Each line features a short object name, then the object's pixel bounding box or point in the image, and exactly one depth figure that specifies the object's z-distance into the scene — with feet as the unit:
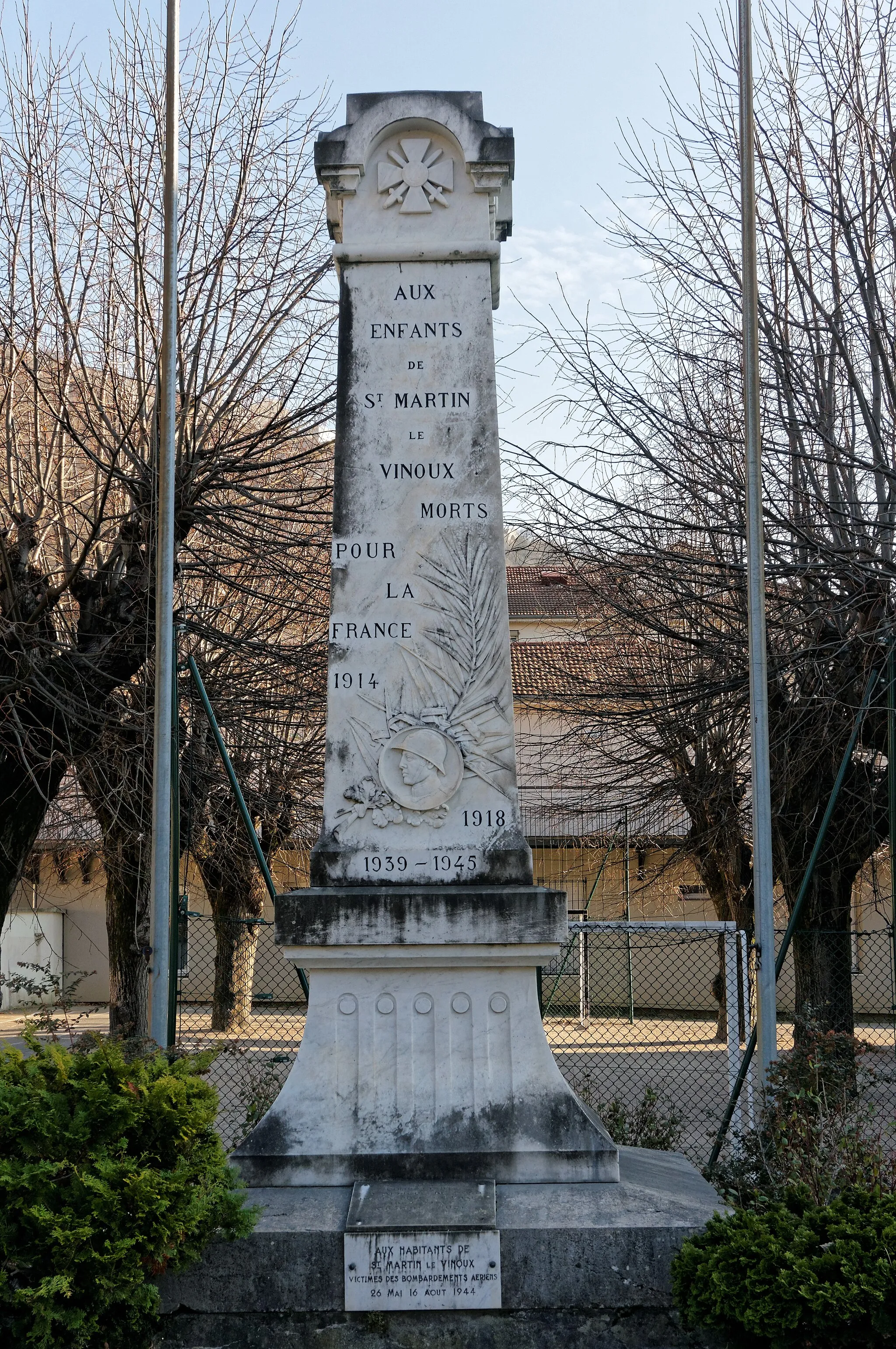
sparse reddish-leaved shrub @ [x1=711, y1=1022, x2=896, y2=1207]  16.56
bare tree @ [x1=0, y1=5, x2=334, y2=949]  33.17
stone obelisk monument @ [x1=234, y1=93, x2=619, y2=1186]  17.11
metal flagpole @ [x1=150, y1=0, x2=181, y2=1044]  23.08
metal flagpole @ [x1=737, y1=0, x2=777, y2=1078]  22.31
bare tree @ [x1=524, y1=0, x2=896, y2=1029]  32.01
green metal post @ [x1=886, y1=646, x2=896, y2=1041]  23.65
